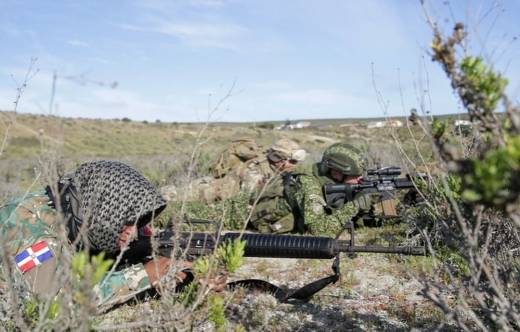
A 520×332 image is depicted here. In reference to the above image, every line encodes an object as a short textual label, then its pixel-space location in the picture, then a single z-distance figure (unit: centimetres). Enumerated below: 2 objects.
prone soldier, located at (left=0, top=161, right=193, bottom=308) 308
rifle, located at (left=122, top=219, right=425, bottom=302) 351
